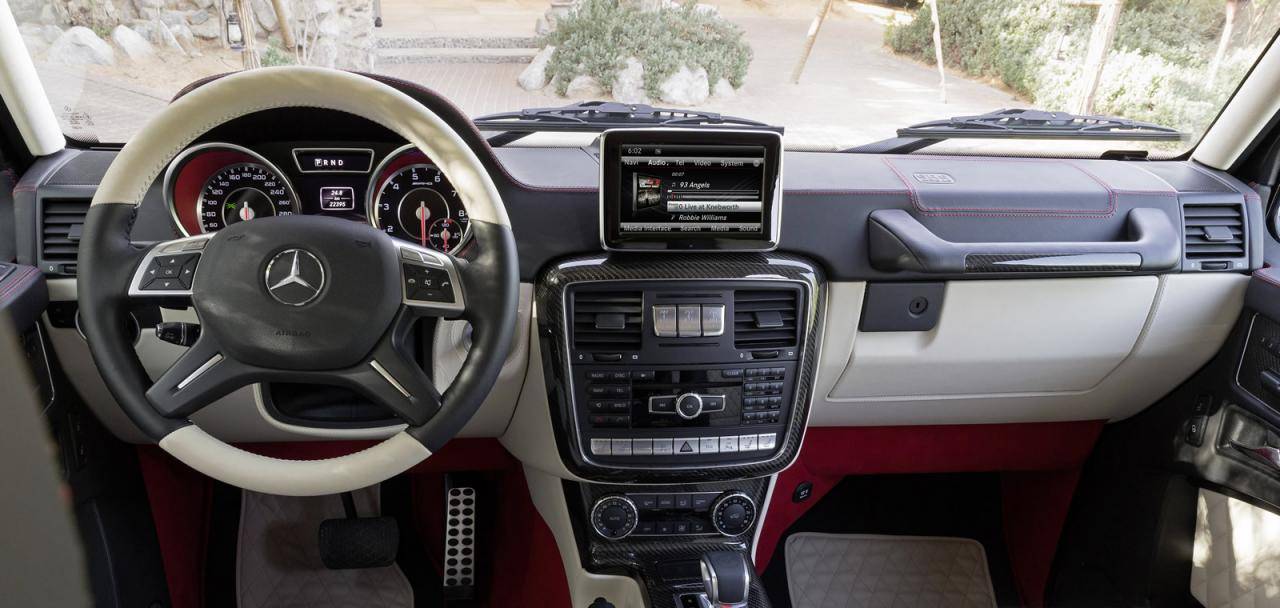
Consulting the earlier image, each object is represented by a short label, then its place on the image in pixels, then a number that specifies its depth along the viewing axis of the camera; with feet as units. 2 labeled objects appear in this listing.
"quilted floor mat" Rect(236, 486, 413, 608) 7.64
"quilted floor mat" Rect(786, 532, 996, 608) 8.08
